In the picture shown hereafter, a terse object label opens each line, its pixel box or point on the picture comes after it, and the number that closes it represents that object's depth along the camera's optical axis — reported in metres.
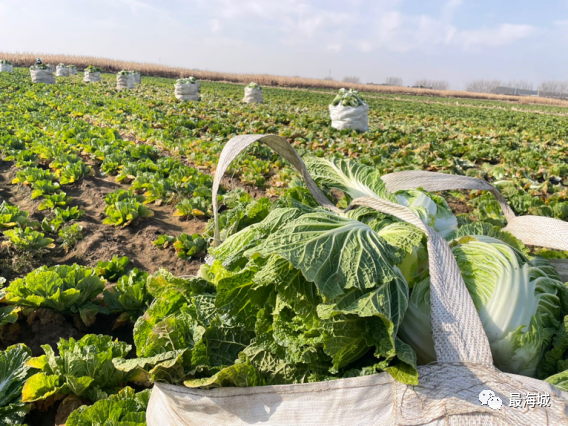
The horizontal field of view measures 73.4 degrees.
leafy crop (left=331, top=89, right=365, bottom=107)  12.19
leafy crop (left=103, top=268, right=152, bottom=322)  3.28
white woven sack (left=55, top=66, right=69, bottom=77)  38.69
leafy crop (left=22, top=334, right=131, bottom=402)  2.41
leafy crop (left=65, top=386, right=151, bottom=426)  1.92
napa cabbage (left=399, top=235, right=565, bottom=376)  1.55
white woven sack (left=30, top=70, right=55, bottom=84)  27.64
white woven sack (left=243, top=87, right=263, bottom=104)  22.60
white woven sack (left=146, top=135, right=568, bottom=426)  1.24
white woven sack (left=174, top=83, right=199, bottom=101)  21.22
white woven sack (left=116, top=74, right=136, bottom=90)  28.33
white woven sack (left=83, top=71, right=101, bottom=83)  33.03
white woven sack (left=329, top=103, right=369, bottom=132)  12.27
